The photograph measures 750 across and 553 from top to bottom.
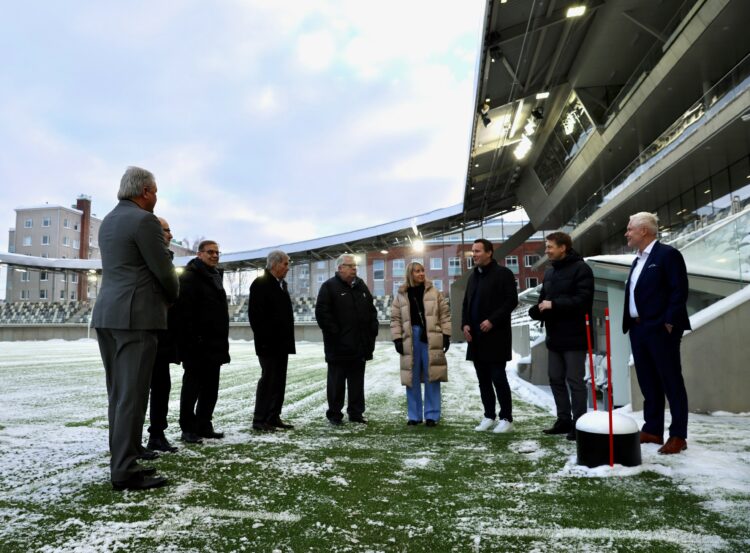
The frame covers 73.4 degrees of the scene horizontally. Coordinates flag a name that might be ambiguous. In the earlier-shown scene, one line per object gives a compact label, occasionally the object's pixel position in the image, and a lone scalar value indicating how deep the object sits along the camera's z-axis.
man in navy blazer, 3.87
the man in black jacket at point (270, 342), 5.13
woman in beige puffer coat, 5.41
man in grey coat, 3.08
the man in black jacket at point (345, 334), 5.67
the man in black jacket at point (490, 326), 5.06
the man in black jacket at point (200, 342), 4.52
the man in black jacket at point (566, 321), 4.56
